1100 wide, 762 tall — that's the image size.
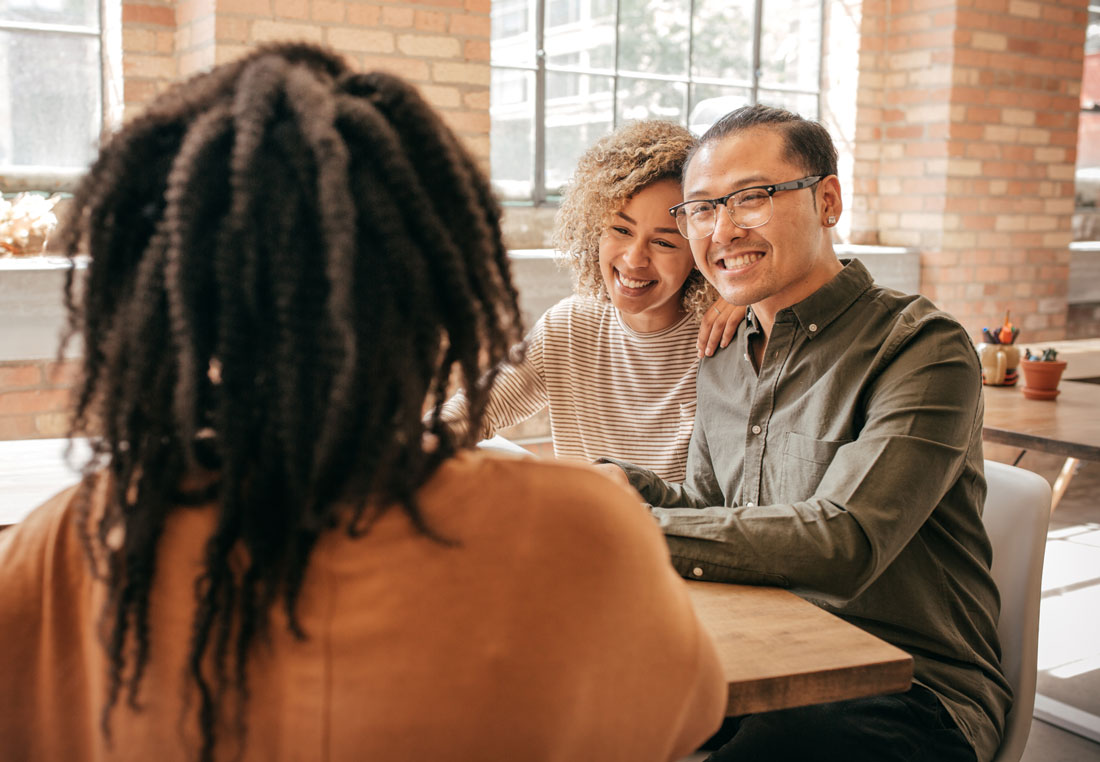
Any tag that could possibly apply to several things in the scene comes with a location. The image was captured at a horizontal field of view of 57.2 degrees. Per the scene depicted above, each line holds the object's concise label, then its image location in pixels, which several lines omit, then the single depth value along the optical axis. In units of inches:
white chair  61.3
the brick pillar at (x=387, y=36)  117.1
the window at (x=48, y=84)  126.6
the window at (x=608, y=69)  158.4
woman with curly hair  76.9
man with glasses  52.0
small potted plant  108.5
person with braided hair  26.4
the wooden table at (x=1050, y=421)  89.1
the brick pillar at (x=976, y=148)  177.2
